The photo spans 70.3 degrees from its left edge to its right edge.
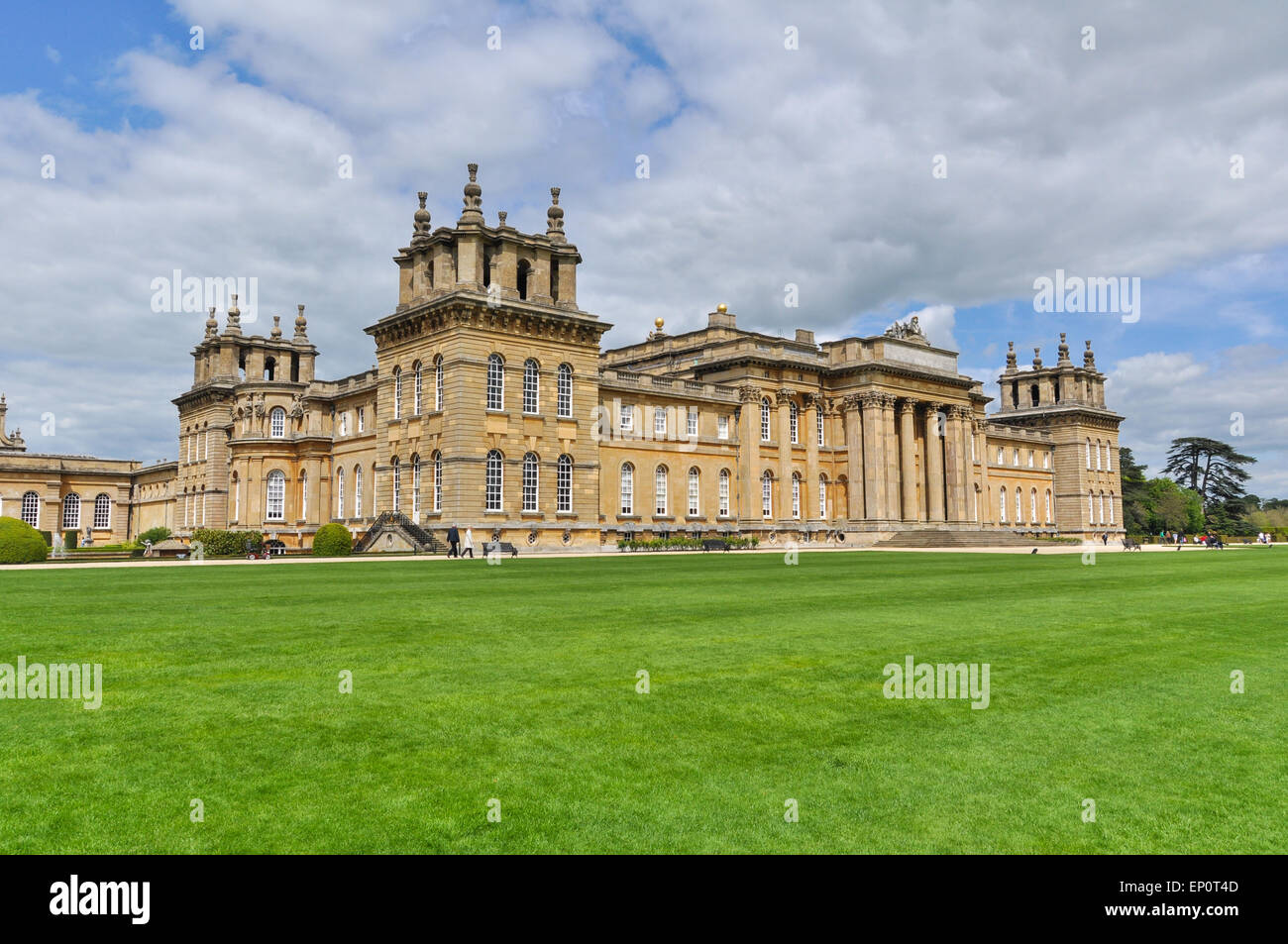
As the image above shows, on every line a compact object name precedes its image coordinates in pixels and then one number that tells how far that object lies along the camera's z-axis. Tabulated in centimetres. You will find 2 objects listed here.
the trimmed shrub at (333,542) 4319
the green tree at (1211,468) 12019
